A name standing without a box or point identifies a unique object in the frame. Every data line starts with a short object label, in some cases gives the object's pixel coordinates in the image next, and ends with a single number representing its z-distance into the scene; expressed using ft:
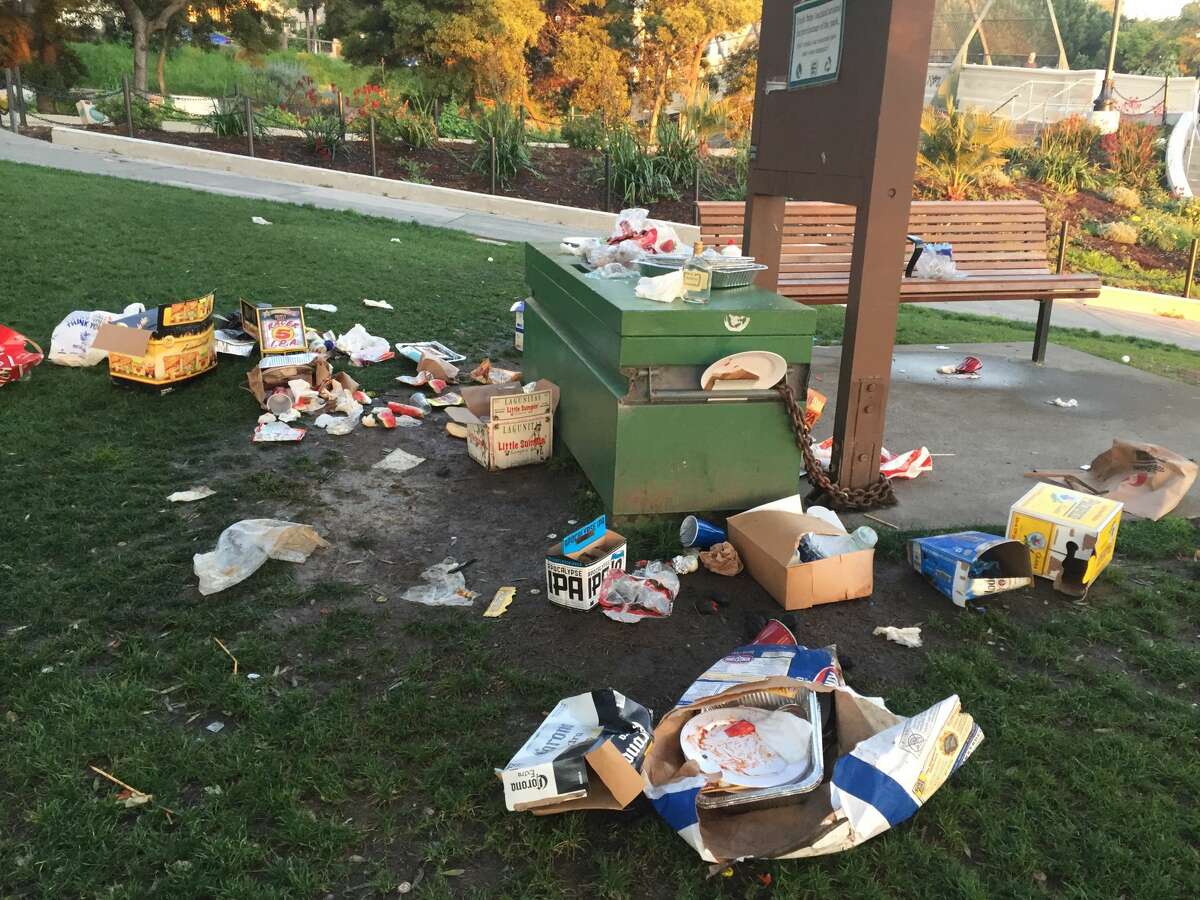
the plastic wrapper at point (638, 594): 10.82
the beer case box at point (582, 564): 10.76
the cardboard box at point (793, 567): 11.04
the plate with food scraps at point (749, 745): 7.83
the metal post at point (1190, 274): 40.21
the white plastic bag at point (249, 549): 11.07
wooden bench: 21.09
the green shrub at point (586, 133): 53.06
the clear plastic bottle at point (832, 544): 11.32
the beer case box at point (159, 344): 16.78
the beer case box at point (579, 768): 7.39
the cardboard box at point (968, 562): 11.11
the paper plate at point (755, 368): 12.07
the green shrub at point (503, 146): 48.55
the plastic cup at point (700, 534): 12.19
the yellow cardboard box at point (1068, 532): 11.37
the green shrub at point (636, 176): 46.78
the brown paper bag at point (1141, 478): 13.99
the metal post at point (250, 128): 48.88
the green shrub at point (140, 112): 54.95
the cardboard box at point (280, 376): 17.04
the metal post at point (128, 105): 51.56
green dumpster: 12.00
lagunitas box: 14.80
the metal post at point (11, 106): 53.42
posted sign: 13.44
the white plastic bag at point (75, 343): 18.04
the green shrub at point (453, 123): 57.26
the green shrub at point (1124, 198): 57.16
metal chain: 12.38
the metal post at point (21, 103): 54.29
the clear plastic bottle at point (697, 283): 12.51
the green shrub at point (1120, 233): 51.72
